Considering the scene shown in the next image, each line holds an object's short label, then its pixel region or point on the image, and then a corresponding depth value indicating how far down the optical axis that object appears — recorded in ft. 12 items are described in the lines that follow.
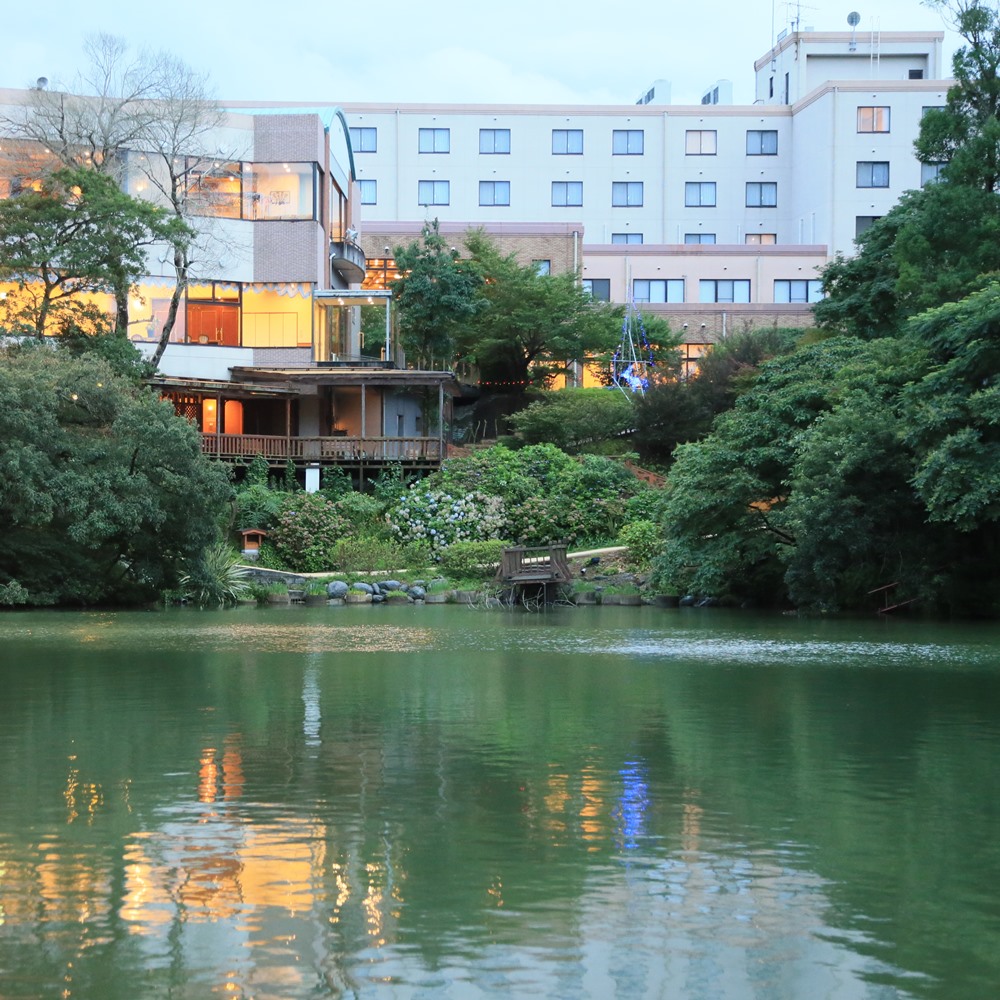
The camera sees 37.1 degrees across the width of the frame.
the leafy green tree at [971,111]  122.31
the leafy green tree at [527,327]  188.14
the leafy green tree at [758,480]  114.11
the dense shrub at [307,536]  144.15
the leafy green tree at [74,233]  137.69
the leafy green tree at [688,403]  164.66
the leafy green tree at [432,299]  179.11
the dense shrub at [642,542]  138.72
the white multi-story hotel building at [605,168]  270.05
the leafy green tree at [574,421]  168.96
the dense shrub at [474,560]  139.03
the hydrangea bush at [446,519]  147.64
